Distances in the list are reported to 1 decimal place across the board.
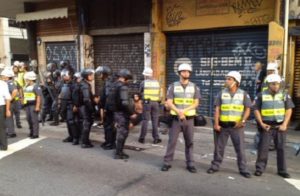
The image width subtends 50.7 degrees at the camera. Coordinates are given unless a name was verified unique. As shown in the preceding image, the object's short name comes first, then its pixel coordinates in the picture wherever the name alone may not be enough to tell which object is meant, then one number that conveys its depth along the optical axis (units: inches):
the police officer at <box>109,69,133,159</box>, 245.9
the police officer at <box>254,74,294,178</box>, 206.8
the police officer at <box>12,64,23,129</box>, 373.0
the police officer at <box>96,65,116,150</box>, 281.9
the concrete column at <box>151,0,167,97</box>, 424.5
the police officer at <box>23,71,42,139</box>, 320.2
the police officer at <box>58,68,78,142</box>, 303.3
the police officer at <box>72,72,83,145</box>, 289.9
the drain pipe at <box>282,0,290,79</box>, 314.7
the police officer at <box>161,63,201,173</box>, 219.0
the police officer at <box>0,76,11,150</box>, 274.7
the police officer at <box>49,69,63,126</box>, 396.8
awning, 492.4
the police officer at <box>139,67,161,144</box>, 302.5
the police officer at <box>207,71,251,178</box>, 210.4
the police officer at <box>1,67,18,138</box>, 327.6
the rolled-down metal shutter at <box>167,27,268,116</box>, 370.0
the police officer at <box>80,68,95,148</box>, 283.9
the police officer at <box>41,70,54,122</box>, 408.8
